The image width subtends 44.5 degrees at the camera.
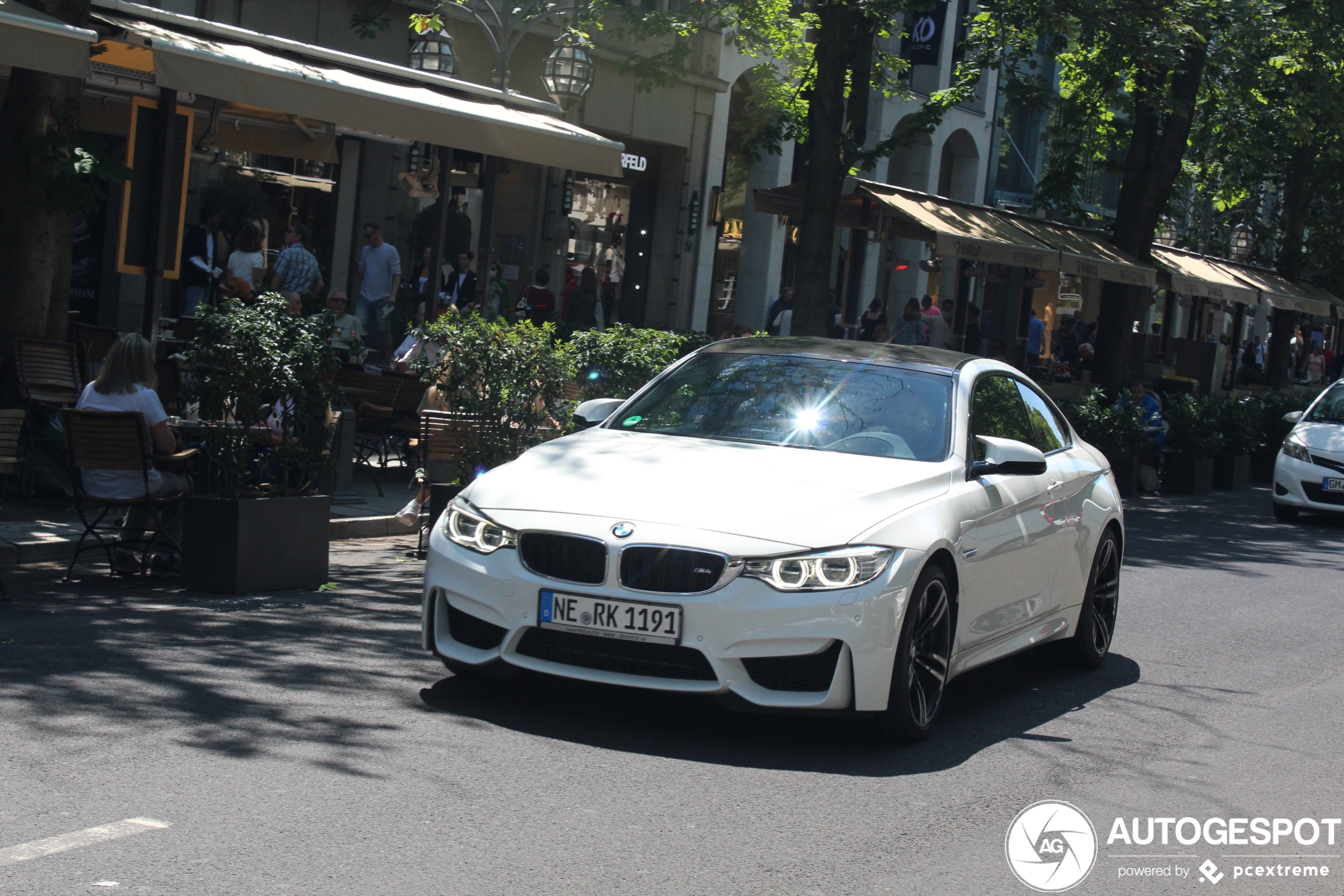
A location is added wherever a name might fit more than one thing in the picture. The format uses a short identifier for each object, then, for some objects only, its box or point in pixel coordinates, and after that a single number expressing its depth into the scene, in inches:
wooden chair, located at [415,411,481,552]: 436.5
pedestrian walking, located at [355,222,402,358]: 783.1
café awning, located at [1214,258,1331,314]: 1321.4
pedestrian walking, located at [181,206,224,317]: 701.9
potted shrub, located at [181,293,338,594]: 350.9
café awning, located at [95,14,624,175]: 438.0
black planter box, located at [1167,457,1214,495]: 844.0
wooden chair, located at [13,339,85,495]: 445.4
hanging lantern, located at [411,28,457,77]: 763.4
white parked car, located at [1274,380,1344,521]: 717.3
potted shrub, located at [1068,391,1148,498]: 776.9
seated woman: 360.8
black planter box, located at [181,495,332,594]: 349.7
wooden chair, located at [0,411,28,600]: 336.8
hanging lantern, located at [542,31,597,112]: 762.8
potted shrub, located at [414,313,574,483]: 434.3
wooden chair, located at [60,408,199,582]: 350.6
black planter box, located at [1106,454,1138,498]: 788.6
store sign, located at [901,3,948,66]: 1471.5
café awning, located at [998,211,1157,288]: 922.1
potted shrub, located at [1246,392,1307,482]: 968.9
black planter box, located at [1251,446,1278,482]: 985.5
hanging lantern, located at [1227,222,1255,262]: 1598.2
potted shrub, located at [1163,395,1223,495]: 845.8
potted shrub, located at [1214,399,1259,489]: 903.7
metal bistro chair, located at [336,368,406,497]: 548.1
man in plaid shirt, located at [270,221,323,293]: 672.4
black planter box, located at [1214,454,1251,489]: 903.7
